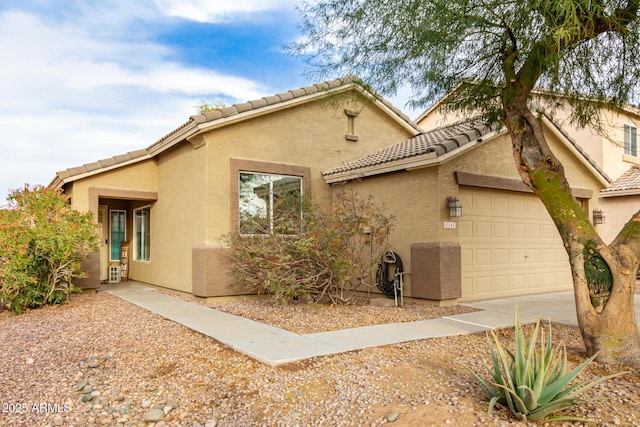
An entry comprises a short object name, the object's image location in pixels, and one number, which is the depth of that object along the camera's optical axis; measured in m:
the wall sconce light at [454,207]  9.70
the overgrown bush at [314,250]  9.15
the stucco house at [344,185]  10.02
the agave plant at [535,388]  3.90
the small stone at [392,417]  4.07
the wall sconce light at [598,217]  13.71
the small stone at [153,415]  4.38
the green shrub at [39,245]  8.95
